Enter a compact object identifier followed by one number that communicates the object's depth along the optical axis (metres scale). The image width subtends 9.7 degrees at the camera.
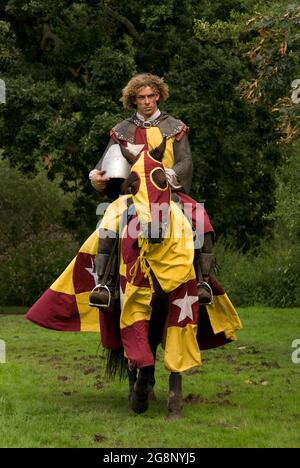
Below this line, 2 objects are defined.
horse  13.16
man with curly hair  13.84
